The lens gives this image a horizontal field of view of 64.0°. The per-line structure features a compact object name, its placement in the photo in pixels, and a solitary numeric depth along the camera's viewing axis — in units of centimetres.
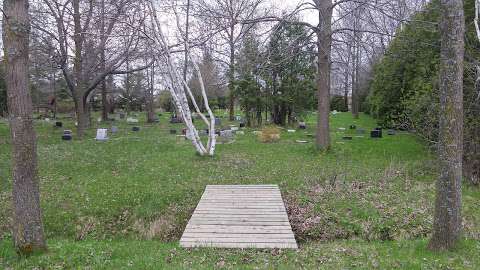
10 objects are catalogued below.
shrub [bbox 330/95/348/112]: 5681
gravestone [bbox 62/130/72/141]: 1959
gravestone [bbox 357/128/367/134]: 2311
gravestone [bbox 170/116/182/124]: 3365
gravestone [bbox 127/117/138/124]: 3334
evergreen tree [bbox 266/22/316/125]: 2585
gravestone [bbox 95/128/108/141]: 1938
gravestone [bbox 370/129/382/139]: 2020
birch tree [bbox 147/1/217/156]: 1208
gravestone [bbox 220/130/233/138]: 1955
